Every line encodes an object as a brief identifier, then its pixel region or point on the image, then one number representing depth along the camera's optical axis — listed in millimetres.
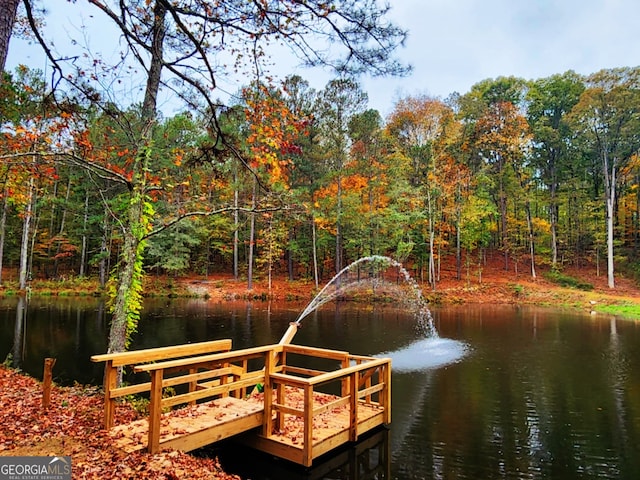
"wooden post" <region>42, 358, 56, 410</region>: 5205
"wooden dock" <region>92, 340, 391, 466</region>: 4340
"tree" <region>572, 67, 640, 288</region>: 25047
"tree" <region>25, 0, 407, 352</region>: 4477
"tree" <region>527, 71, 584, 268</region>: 30562
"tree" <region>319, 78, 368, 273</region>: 24375
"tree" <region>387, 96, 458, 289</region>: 25531
